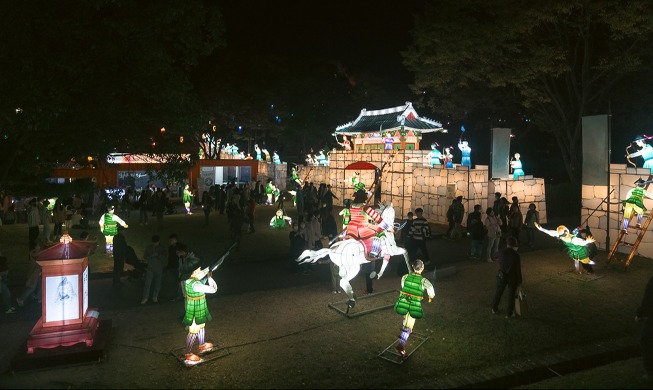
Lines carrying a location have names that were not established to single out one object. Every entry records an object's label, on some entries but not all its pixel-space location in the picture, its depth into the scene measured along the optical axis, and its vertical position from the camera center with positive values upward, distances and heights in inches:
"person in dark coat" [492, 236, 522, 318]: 369.1 -71.2
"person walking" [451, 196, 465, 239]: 684.7 -54.7
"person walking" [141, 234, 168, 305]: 409.4 -76.5
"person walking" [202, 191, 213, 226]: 821.2 -50.4
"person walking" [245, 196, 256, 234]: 746.2 -59.0
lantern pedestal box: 300.7 -79.0
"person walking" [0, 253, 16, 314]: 376.5 -90.2
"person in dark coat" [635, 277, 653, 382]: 259.9 -80.5
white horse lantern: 384.2 -63.4
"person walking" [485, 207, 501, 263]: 551.1 -60.5
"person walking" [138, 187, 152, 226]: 807.7 -50.6
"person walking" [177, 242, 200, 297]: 329.4 -62.0
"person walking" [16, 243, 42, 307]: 393.7 -89.3
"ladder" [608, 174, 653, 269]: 517.7 -60.2
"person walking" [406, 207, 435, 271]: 504.1 -60.4
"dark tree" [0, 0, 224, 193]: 359.9 +77.1
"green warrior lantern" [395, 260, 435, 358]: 300.2 -76.3
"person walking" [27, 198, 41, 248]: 582.9 -56.5
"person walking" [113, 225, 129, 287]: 452.4 -74.0
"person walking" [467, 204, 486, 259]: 557.9 -64.3
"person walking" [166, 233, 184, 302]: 420.8 -80.0
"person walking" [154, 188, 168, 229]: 756.6 -47.5
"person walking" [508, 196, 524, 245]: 581.9 -51.7
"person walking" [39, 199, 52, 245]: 611.2 -56.6
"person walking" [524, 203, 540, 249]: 618.5 -57.8
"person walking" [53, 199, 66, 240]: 685.3 -61.5
